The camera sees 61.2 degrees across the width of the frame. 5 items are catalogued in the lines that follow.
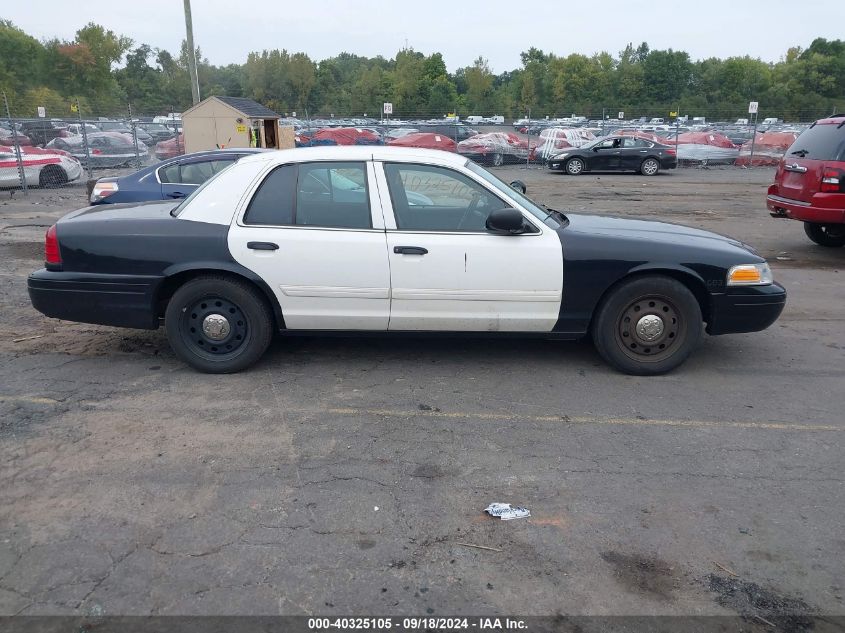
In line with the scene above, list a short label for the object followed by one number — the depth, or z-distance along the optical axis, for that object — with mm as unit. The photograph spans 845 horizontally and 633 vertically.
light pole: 20578
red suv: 8953
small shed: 16500
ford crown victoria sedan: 5062
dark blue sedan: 9227
